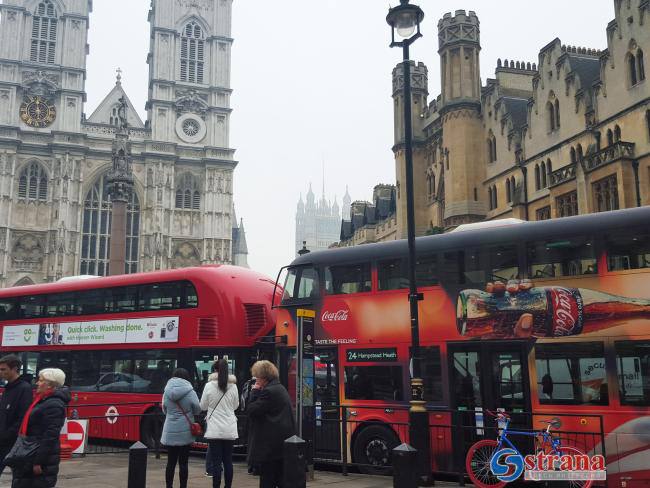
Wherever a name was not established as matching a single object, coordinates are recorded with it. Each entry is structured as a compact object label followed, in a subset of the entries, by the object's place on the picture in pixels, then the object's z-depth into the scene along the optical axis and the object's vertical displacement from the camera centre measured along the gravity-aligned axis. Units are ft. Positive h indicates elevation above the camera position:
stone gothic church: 211.20 +71.89
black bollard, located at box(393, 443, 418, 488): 24.36 -3.70
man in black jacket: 24.41 -1.20
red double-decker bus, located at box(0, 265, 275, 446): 51.21 +2.63
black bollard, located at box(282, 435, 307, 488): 24.39 -3.53
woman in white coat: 31.91 -2.62
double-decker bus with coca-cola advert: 33.88 +1.72
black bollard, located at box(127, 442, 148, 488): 28.76 -4.28
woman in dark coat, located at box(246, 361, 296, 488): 25.14 -2.16
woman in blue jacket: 31.81 -2.66
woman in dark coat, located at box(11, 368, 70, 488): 21.04 -2.05
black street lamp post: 33.30 +5.96
